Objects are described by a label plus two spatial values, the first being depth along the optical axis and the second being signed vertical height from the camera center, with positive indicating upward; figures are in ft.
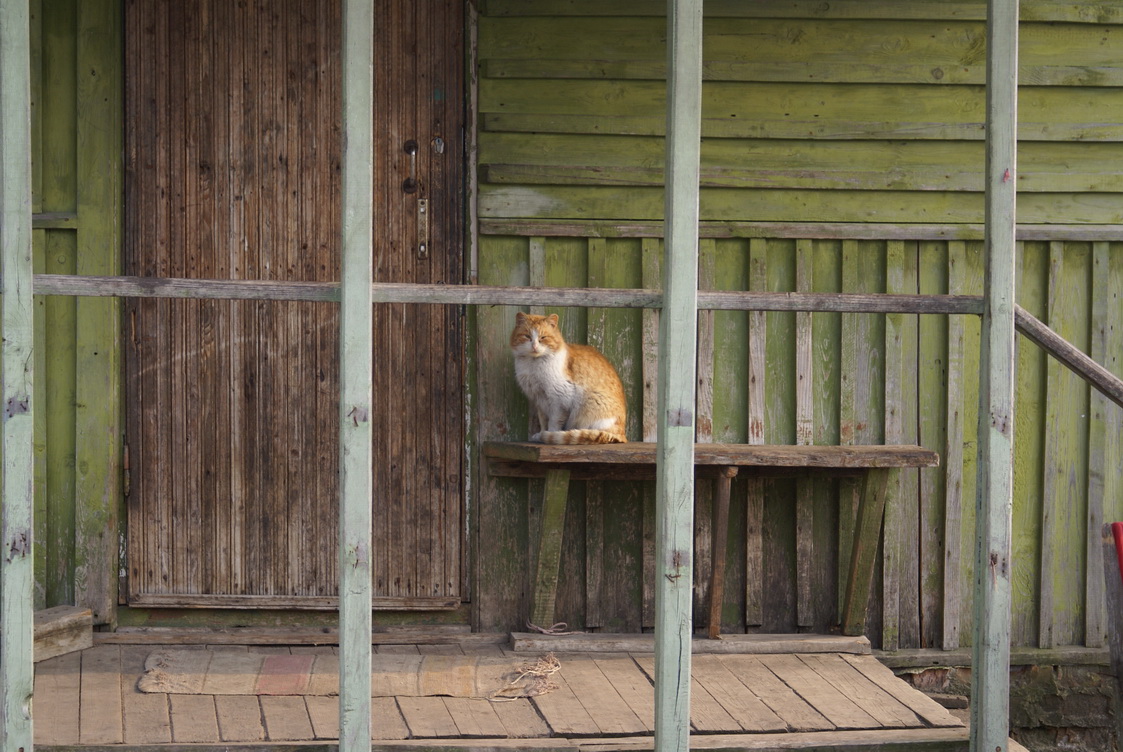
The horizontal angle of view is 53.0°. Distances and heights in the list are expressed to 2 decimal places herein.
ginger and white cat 16.25 -0.23
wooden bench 15.94 -1.53
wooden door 16.93 +1.49
